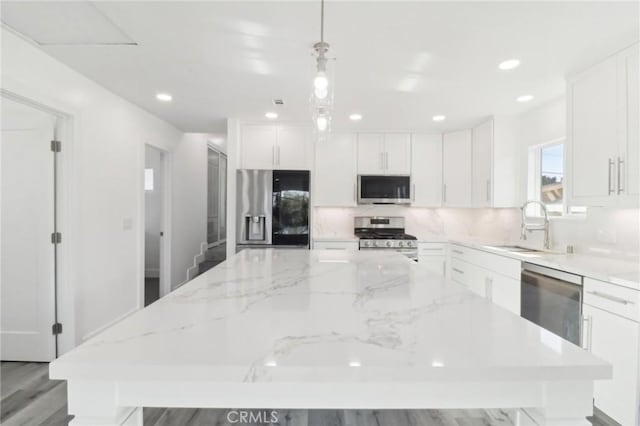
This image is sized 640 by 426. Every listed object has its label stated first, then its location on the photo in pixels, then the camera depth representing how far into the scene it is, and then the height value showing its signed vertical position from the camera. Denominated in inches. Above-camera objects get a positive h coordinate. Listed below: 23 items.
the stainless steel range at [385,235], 159.0 -13.8
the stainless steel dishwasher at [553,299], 83.1 -26.1
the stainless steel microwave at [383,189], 167.0 +11.1
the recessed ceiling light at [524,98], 119.8 +43.9
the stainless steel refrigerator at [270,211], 150.6 -0.9
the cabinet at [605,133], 79.4 +22.0
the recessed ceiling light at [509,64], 90.8 +43.5
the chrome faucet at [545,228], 118.2 -6.4
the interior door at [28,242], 101.0 -11.4
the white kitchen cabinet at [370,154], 170.6 +30.4
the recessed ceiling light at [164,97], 122.1 +44.3
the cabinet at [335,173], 168.9 +19.6
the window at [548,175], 126.9 +15.6
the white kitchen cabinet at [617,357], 68.1 -33.2
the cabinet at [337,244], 159.8 -17.8
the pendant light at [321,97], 57.9 +22.4
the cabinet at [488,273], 112.7 -26.3
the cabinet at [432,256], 161.9 -23.6
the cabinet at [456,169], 165.8 +22.5
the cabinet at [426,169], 171.8 +22.5
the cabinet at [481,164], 148.7 +22.9
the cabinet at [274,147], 162.4 +32.2
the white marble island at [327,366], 27.3 -13.7
